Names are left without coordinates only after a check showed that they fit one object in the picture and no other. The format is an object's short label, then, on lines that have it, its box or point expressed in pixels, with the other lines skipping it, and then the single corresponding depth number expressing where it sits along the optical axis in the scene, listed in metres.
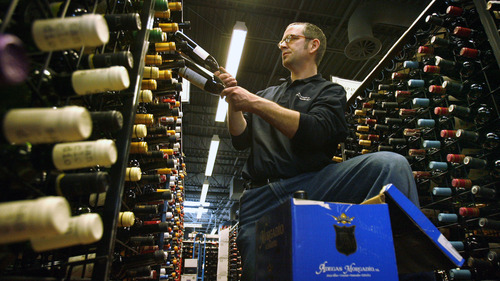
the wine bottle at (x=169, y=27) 2.04
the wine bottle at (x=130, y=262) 1.53
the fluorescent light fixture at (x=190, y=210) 19.14
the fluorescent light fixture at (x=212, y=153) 9.14
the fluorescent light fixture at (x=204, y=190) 13.07
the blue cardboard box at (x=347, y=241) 0.95
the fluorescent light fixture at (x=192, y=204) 17.40
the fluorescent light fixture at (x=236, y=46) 4.73
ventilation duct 5.11
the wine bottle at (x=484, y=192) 1.81
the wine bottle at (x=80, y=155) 0.64
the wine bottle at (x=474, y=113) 1.98
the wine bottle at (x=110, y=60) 0.89
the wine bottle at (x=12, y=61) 0.53
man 1.39
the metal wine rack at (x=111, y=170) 0.80
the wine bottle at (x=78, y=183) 0.73
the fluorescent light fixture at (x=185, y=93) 3.53
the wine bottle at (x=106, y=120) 0.76
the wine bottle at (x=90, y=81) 0.74
